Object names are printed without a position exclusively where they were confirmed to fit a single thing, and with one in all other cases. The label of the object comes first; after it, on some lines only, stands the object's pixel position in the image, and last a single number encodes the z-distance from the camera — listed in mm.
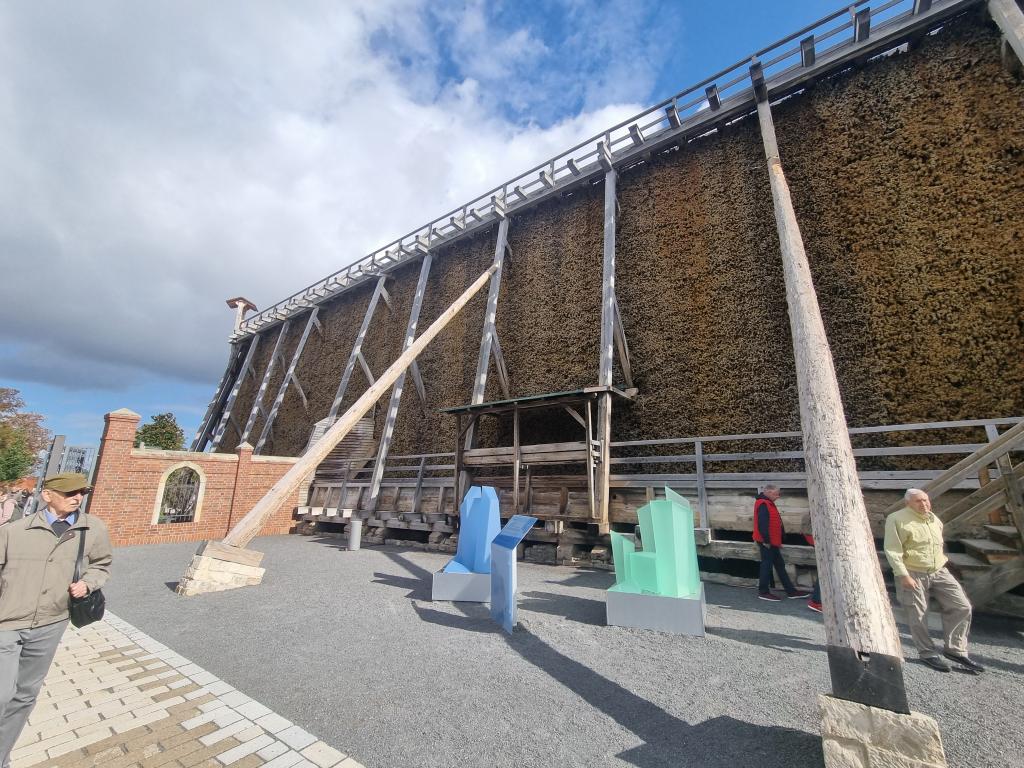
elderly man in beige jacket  2455
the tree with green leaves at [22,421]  32125
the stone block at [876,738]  2020
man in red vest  6203
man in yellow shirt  3748
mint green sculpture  4848
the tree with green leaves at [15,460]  17109
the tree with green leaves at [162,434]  26984
